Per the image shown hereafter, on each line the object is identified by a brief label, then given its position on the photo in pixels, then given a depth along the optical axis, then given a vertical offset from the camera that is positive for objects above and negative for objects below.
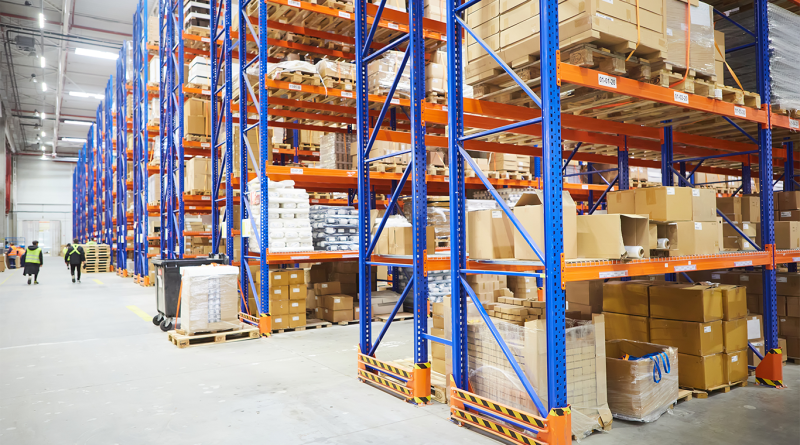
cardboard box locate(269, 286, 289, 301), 8.55 -1.03
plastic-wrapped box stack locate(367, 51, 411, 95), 8.86 +2.63
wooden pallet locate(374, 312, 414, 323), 9.63 -1.65
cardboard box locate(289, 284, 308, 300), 8.74 -1.04
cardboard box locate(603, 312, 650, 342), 5.36 -1.07
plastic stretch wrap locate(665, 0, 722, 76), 4.49 +1.66
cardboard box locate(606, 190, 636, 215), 5.15 +0.23
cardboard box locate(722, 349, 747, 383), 5.16 -1.42
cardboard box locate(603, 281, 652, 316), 5.34 -0.76
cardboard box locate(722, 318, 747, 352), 5.17 -1.12
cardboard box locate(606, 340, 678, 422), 4.23 -1.35
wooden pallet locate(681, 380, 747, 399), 4.93 -1.60
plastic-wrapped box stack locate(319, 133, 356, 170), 9.62 +1.43
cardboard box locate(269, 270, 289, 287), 8.55 -0.78
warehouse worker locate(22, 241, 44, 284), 18.28 -0.93
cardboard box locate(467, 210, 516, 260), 4.27 -0.07
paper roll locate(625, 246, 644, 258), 4.22 -0.21
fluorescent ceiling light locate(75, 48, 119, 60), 17.66 +6.22
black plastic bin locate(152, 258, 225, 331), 8.46 -0.89
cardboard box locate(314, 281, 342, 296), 9.61 -1.08
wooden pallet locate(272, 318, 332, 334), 8.94 -1.64
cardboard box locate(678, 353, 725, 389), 4.95 -1.41
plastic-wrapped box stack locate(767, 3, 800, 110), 5.65 +1.82
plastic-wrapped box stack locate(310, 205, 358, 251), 9.45 +0.01
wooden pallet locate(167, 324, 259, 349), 7.54 -1.58
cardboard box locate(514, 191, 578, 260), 3.83 +0.02
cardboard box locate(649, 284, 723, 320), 4.98 -0.76
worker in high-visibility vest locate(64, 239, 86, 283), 18.63 -0.86
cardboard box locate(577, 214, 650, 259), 4.05 -0.08
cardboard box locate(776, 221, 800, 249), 6.12 -0.15
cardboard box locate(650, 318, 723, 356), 4.98 -1.08
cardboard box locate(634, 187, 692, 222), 4.75 +0.19
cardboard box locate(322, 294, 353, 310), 9.35 -1.31
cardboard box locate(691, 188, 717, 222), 4.91 +0.19
